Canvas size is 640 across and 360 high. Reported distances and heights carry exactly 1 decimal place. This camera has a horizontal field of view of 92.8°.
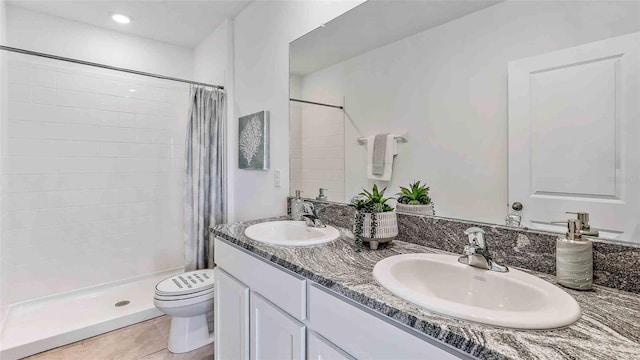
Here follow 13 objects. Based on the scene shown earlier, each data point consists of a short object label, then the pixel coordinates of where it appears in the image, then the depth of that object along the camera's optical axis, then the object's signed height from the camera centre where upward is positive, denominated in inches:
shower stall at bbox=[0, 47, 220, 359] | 89.7 -5.3
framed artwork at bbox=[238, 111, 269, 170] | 82.4 +11.0
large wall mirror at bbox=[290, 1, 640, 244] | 32.8 +10.3
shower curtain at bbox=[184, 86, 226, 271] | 96.4 +1.6
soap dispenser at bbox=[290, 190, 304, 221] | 70.6 -6.6
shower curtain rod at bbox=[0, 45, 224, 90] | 74.2 +31.6
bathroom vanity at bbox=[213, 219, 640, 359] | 22.0 -12.7
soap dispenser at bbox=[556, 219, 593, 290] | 30.4 -8.2
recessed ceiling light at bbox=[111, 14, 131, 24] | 96.6 +52.1
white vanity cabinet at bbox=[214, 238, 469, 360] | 28.2 -17.1
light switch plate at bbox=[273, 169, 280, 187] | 79.9 +0.5
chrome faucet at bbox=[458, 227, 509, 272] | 35.8 -8.9
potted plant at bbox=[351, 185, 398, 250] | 45.1 -6.7
